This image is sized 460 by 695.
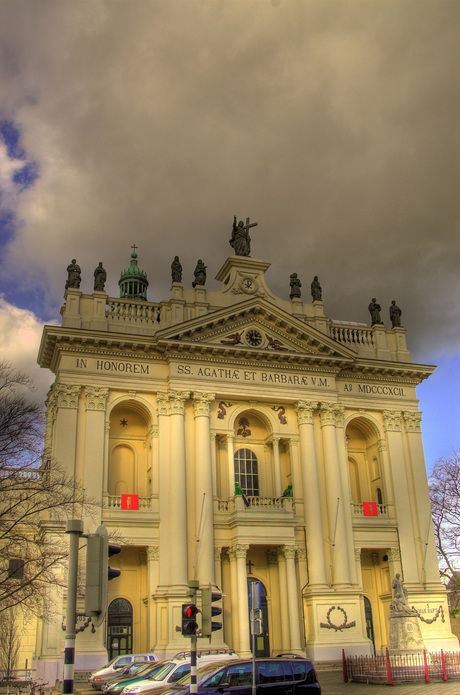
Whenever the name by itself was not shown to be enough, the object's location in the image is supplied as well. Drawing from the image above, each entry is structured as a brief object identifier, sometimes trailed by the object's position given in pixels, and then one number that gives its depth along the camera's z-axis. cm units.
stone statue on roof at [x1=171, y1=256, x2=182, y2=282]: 3969
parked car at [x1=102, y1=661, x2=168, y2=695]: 2095
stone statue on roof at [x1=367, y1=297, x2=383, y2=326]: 4422
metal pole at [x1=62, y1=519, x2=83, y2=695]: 998
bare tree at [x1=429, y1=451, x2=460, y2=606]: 4700
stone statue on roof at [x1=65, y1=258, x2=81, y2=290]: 3769
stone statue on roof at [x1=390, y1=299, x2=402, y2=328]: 4480
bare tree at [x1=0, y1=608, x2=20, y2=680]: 3027
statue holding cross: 4275
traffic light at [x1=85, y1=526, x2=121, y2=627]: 965
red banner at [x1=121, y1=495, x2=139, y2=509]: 3484
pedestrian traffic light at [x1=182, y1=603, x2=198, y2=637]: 1422
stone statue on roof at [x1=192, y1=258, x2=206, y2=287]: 4022
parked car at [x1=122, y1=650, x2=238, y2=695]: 1972
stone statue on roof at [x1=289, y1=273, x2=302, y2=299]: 4272
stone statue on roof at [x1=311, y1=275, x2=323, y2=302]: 4306
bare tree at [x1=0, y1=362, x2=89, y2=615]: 2384
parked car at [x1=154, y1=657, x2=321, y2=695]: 1719
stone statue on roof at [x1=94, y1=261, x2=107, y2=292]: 3819
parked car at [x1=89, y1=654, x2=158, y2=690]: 2631
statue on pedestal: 2875
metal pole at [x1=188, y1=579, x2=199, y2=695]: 1459
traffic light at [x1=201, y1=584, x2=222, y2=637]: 1428
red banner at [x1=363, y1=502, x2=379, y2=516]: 3947
